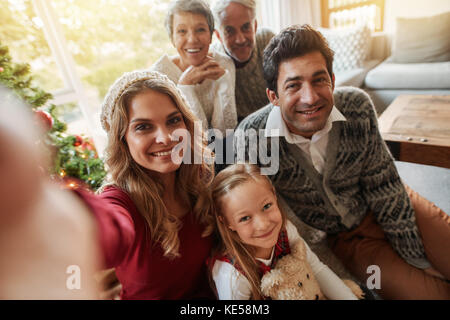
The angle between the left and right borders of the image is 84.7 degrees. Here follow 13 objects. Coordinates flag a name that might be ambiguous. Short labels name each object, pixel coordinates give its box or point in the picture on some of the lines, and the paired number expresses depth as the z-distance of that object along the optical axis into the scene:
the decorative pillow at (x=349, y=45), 1.80
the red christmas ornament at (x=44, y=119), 1.07
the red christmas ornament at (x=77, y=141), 1.43
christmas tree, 1.04
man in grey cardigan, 0.79
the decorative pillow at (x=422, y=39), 2.32
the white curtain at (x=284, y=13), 1.14
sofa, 2.22
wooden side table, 1.35
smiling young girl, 0.68
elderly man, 0.99
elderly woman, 0.87
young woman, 0.63
